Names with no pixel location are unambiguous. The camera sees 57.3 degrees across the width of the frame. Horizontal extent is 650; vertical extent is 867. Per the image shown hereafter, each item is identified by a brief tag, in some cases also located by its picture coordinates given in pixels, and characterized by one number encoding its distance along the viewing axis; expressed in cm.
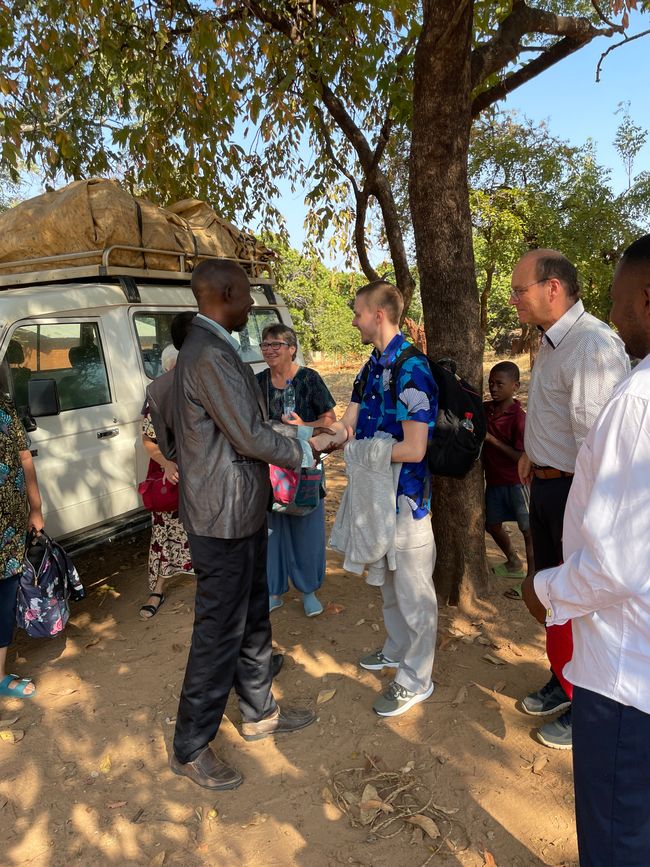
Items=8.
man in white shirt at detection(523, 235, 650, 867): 121
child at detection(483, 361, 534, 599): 409
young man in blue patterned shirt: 267
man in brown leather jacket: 236
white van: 398
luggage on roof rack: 453
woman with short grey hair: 377
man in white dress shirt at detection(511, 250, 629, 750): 239
